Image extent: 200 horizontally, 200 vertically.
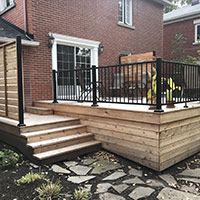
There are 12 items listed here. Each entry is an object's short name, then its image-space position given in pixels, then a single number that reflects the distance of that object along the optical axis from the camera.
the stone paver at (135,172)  3.44
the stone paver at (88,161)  3.78
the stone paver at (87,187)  2.87
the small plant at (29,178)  2.94
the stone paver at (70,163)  3.66
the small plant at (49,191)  2.64
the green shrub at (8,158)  3.42
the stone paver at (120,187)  2.88
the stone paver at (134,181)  3.13
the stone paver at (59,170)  3.39
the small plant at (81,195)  2.63
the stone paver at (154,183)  3.09
